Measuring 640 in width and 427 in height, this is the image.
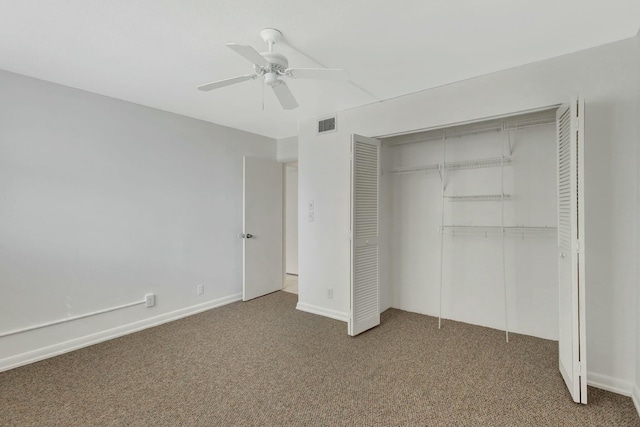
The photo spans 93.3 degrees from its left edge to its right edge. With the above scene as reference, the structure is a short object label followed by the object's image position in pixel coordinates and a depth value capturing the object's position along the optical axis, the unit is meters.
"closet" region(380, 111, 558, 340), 3.05
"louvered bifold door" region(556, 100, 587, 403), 2.00
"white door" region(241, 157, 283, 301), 4.48
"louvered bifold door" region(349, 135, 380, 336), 3.18
